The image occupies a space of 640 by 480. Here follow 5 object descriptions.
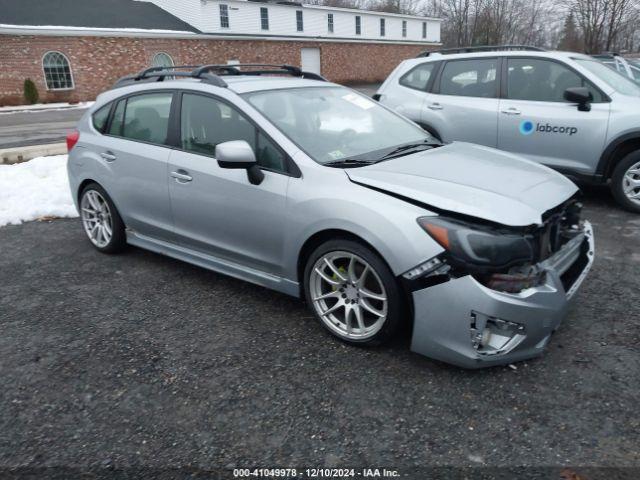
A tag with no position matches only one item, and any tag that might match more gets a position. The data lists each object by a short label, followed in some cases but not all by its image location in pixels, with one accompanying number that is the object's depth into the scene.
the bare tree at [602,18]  36.91
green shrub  27.20
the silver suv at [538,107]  5.79
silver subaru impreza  2.82
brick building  27.77
